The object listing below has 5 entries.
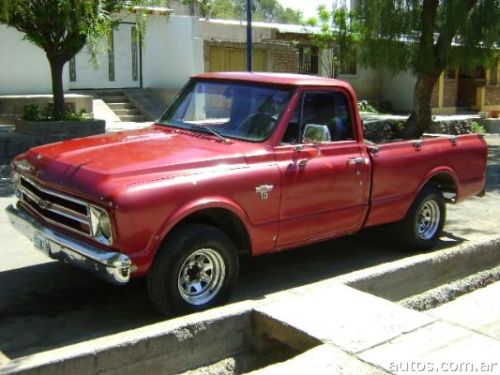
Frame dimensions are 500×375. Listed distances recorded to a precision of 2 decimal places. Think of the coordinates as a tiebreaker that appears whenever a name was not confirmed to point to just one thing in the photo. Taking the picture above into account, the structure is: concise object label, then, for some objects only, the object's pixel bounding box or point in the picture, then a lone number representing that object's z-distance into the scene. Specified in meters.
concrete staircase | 17.64
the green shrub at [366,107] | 23.81
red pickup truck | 4.33
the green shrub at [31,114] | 12.57
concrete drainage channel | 3.80
